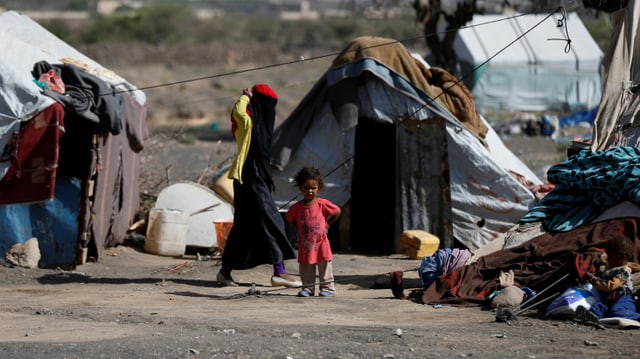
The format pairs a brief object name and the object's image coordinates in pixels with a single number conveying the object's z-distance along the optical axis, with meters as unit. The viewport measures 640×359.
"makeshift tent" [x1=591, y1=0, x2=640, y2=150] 19.27
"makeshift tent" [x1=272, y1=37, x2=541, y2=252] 22.55
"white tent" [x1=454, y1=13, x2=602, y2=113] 53.78
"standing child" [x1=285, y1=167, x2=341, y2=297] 16.66
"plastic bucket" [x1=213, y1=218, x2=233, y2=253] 21.42
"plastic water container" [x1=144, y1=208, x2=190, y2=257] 22.59
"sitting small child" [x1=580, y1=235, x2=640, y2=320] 13.84
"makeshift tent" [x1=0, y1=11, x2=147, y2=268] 18.78
